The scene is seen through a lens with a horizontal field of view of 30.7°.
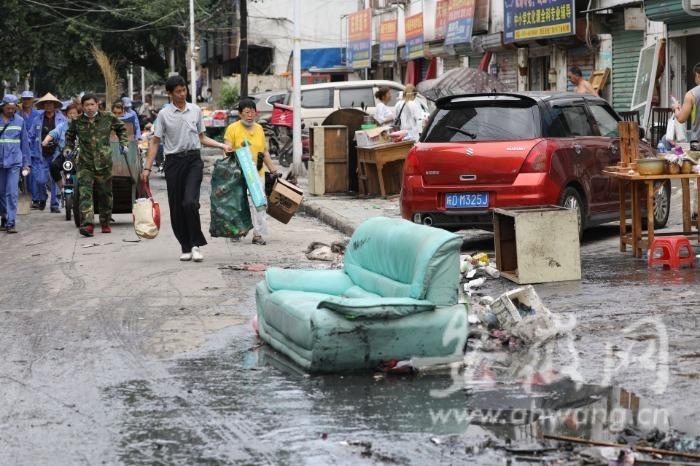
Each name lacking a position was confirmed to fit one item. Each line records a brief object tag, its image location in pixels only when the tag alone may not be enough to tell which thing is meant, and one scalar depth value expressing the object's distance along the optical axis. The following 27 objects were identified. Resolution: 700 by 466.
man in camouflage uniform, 16.19
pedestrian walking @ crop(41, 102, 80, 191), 19.83
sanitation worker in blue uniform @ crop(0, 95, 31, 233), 17.20
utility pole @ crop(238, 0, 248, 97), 39.12
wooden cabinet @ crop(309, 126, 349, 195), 21.20
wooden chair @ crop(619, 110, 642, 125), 21.28
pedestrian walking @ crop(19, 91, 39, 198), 20.33
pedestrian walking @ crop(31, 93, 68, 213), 20.31
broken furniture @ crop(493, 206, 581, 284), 10.81
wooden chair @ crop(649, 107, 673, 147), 20.95
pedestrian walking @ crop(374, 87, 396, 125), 22.84
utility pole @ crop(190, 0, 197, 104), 45.92
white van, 29.83
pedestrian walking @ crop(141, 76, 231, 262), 13.13
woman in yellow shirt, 14.49
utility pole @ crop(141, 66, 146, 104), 83.62
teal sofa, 7.30
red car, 12.69
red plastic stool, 11.47
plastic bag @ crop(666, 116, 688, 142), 15.14
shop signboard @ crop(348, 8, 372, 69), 45.62
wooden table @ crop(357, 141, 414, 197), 19.97
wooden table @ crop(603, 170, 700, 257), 11.75
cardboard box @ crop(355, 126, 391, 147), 19.95
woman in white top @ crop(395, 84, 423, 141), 20.94
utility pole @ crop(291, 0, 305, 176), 24.98
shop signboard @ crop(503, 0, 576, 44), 25.53
